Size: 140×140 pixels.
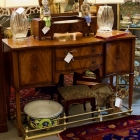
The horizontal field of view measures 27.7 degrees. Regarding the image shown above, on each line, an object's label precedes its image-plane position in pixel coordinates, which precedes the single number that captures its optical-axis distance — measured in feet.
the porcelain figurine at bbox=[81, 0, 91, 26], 8.50
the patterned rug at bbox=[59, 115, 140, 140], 7.84
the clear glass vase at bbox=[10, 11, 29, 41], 7.81
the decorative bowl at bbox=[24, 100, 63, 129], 7.84
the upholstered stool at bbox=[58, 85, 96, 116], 8.30
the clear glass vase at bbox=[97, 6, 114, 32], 8.84
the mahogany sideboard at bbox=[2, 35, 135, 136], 7.29
